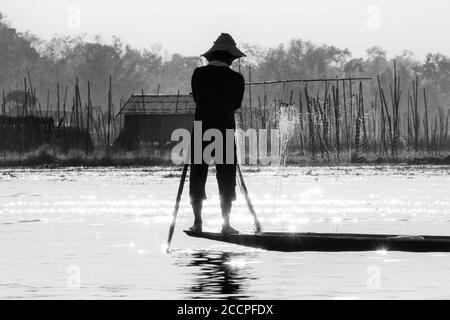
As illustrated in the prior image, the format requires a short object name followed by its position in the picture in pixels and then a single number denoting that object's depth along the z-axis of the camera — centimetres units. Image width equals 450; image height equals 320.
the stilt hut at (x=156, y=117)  5922
